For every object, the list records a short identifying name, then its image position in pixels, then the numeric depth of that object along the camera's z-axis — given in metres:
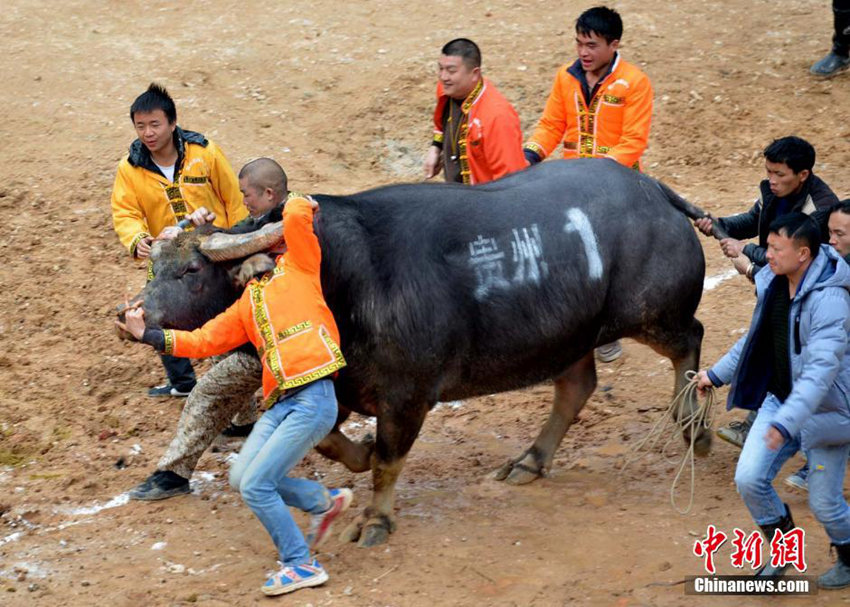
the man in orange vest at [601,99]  15.94
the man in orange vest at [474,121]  16.09
